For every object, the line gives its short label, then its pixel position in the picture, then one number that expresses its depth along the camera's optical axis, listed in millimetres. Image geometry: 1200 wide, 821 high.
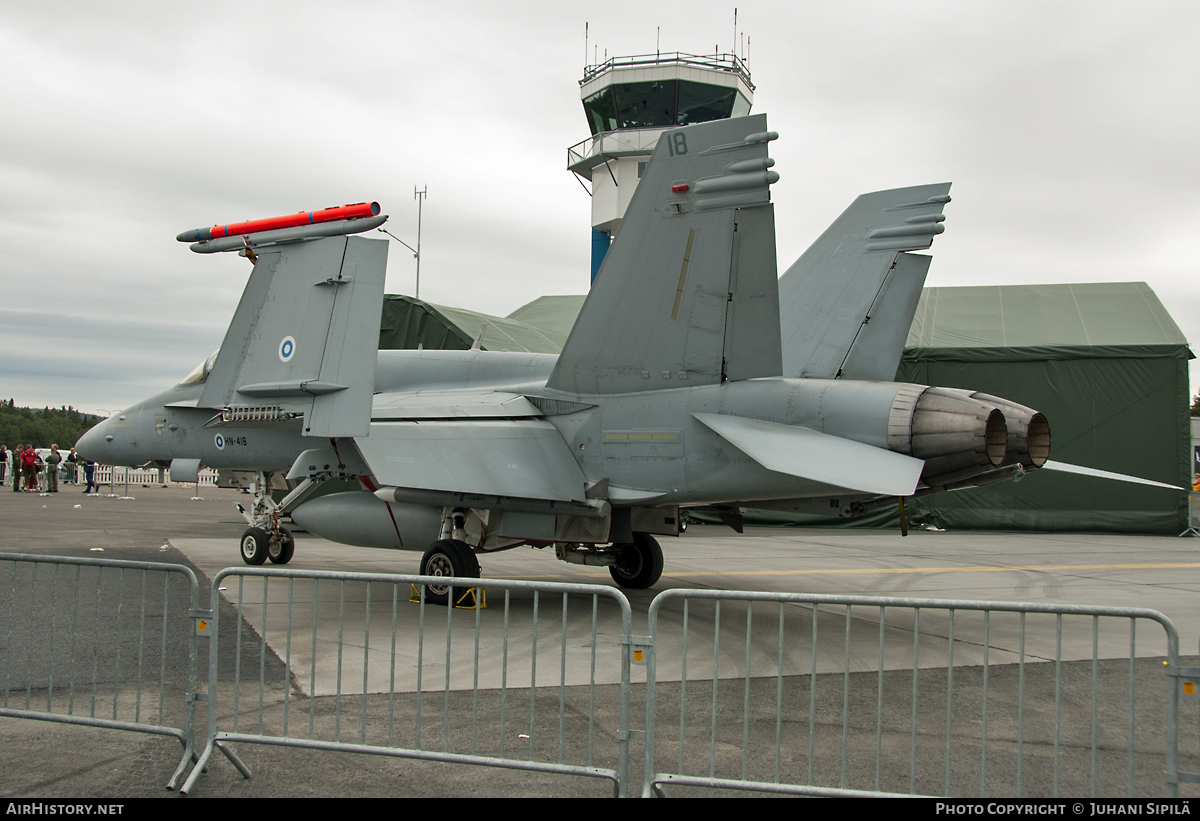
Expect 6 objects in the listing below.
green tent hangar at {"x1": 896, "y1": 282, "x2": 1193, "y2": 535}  20531
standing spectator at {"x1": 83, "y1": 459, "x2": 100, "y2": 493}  32156
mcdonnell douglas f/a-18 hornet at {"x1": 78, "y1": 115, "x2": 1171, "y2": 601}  7395
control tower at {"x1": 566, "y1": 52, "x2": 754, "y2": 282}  31922
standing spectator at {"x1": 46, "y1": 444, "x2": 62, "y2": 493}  30188
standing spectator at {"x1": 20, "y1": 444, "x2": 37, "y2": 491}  30625
